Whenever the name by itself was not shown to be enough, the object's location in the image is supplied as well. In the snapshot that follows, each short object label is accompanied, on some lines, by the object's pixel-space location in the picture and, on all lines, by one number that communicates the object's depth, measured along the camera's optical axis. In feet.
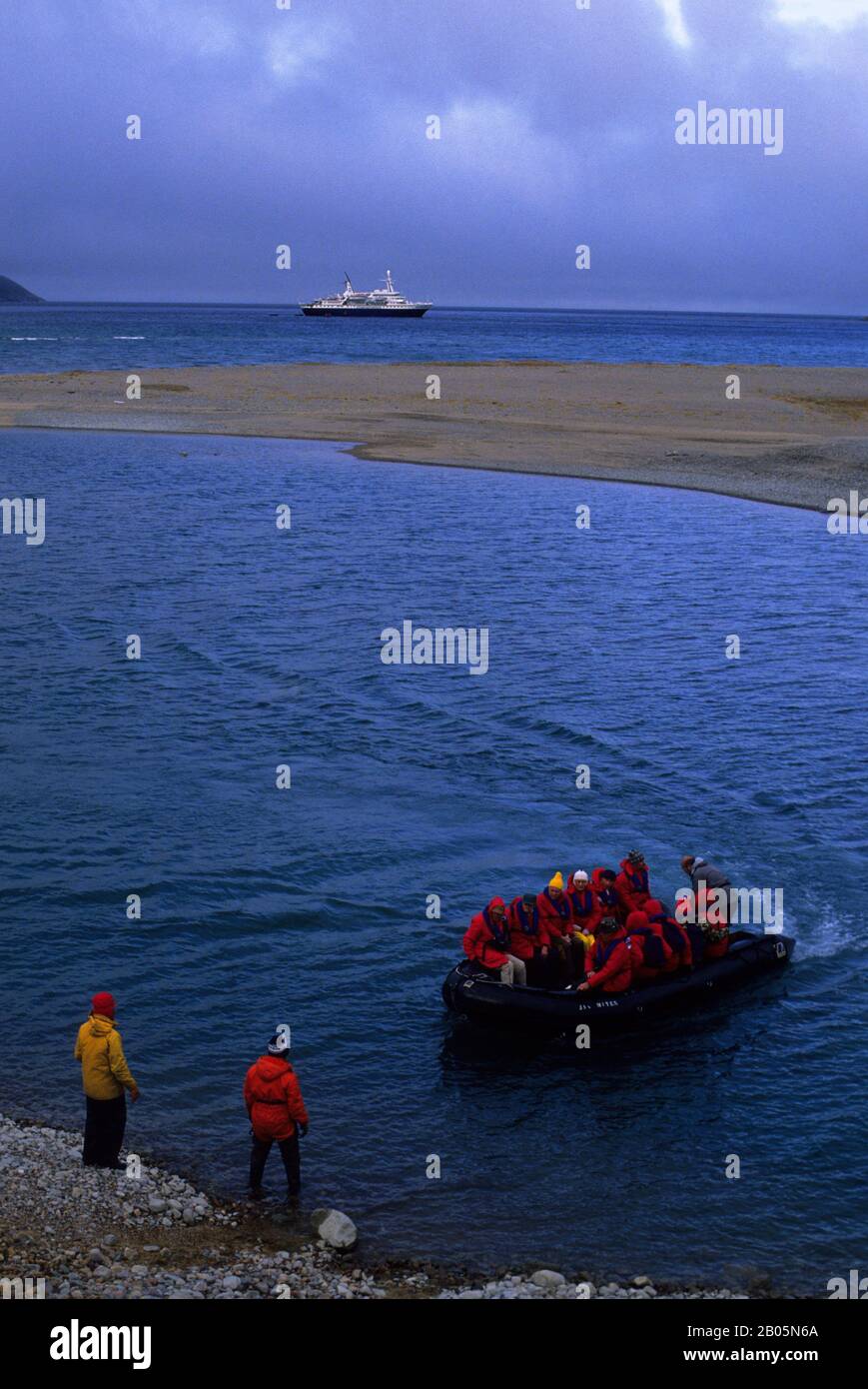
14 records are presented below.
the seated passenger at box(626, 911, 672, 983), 56.08
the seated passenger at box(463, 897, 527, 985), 55.72
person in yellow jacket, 44.88
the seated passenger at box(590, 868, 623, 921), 59.83
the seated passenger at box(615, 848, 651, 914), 59.57
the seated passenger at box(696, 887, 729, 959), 58.80
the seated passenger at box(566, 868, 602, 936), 59.36
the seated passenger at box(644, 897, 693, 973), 56.85
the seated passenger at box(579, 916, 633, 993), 55.36
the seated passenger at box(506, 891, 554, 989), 56.95
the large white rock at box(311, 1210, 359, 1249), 42.11
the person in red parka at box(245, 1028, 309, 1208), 44.16
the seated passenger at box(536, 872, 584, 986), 57.82
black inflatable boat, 54.54
